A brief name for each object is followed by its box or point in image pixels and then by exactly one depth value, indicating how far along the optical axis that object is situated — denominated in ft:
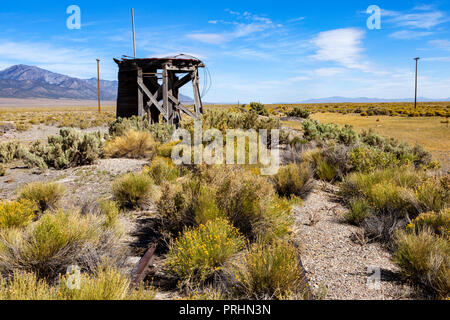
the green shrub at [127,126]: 39.09
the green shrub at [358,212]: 17.89
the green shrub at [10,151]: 33.63
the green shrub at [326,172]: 27.96
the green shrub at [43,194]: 18.58
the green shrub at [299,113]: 93.61
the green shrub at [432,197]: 17.34
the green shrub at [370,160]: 26.63
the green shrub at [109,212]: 15.66
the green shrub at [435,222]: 14.67
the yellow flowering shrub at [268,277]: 10.70
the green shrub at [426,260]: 10.88
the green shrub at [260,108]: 78.09
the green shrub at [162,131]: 38.01
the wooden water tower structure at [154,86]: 43.27
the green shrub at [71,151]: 29.32
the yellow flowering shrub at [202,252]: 11.82
